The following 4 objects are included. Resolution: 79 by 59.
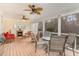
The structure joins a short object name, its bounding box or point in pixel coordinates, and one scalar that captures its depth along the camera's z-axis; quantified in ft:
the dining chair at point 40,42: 4.62
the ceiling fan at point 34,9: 4.39
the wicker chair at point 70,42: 4.54
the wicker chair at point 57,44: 4.58
